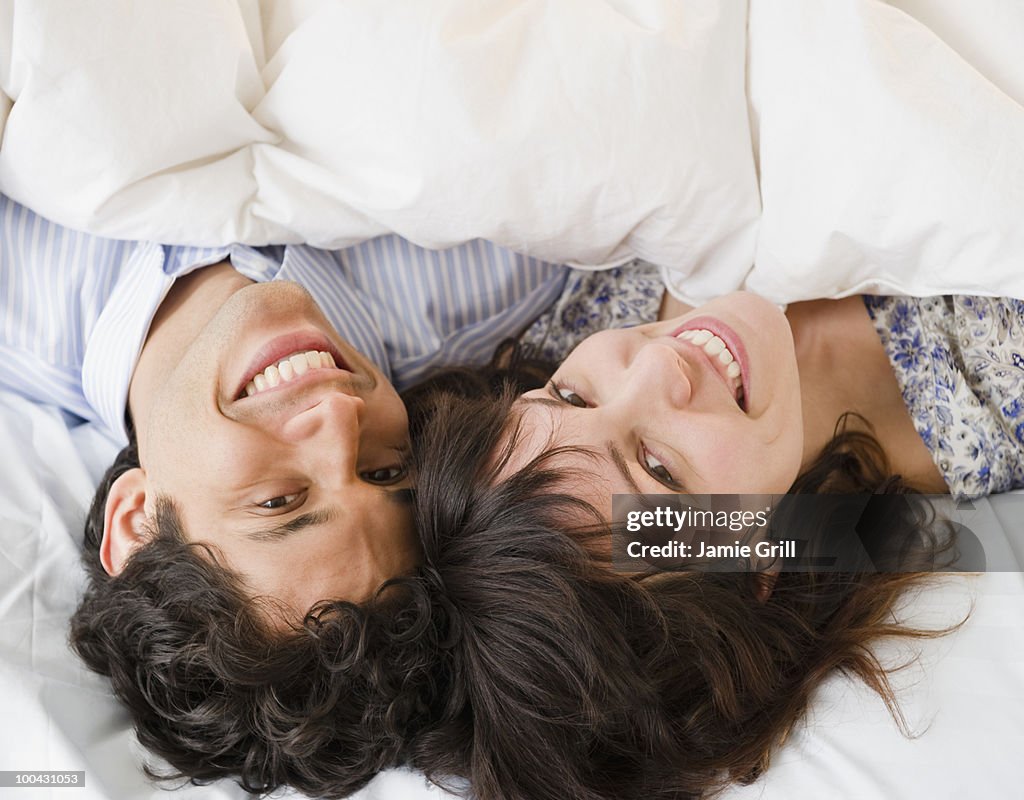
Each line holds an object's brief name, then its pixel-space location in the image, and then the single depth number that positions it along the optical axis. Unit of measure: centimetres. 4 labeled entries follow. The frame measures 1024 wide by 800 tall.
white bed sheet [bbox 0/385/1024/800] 94
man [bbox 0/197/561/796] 100
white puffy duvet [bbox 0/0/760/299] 112
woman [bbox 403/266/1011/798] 97
